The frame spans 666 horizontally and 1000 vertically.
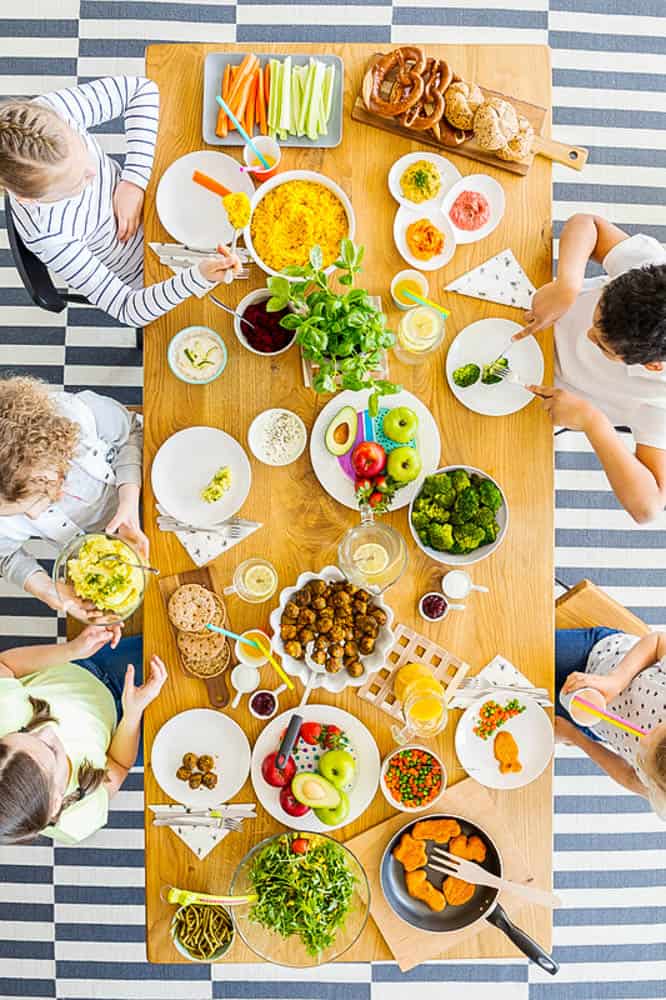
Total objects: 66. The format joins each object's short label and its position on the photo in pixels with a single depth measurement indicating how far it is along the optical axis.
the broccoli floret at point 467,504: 1.99
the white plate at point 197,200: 2.12
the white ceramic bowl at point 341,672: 2.01
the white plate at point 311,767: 2.03
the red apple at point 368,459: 2.01
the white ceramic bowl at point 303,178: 2.07
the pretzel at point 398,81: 2.06
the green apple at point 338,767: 1.99
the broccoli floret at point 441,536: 2.00
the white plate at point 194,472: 2.09
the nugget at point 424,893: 2.03
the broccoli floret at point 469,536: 2.01
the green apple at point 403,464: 2.01
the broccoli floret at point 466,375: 2.07
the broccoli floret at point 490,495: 2.01
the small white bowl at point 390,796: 2.01
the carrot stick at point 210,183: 2.10
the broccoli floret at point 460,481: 2.01
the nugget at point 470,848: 2.03
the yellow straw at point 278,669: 2.03
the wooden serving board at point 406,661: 2.06
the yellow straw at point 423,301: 2.04
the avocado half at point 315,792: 1.98
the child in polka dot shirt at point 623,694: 2.02
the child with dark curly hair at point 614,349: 1.95
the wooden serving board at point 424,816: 2.02
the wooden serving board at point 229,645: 2.06
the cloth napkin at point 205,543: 2.08
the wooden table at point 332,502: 2.06
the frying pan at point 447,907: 2.01
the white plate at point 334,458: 2.07
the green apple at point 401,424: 2.02
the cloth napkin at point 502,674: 2.08
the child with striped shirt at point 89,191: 1.92
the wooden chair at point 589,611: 2.45
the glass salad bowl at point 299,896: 1.93
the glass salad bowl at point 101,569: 1.96
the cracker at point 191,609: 2.05
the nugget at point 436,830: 2.03
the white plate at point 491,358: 2.11
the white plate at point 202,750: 2.05
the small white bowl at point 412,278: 2.08
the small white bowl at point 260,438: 2.08
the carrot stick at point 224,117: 2.10
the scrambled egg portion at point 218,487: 2.06
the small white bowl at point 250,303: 2.06
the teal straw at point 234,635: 2.01
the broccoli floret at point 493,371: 2.08
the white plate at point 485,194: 2.12
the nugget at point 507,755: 2.05
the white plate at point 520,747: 2.05
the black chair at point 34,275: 2.08
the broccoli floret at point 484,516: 2.00
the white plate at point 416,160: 2.11
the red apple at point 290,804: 2.02
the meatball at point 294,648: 2.00
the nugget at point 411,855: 2.03
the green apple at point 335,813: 1.99
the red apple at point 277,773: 2.01
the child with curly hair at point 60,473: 1.87
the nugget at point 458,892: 2.04
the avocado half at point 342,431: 2.05
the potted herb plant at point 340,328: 1.77
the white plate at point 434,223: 2.10
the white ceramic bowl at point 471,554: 2.03
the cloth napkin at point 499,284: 2.13
